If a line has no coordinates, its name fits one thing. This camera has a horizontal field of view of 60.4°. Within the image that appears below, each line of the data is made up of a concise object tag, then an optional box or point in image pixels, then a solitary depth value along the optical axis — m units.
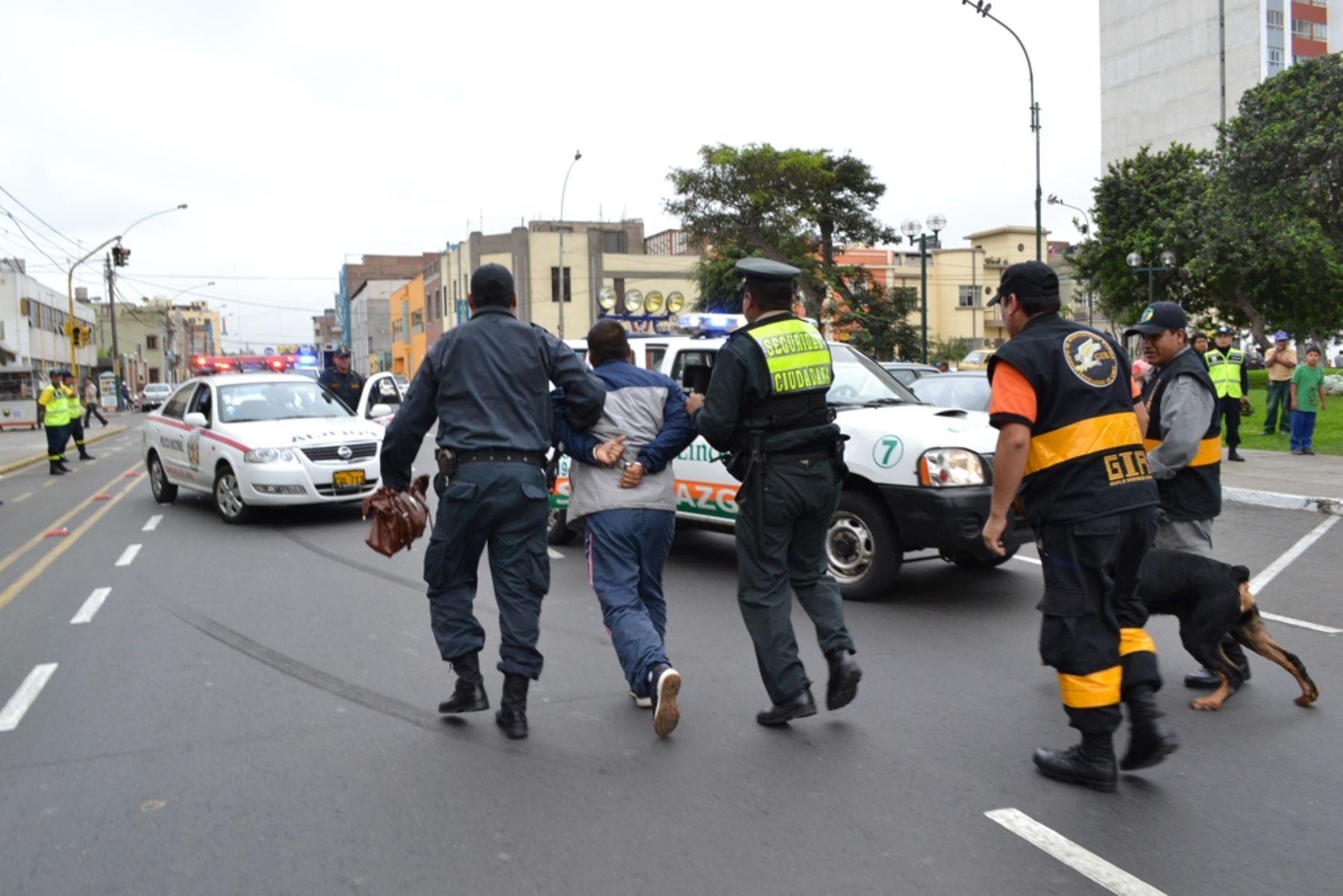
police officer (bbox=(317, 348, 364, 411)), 15.67
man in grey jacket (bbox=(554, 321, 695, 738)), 5.01
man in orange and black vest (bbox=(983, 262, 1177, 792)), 4.11
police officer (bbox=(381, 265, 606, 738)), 4.78
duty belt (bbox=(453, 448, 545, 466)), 4.78
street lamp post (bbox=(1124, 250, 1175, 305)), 35.19
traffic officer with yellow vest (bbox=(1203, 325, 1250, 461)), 15.55
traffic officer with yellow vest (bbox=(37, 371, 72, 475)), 20.38
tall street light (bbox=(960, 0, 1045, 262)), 22.25
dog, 4.99
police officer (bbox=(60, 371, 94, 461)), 21.02
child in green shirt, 15.92
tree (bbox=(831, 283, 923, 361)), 36.84
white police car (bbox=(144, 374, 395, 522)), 11.84
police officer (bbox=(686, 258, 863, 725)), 4.77
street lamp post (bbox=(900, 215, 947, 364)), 25.64
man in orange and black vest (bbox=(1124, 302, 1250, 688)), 5.26
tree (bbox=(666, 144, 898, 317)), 37.03
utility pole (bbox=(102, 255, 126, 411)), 52.28
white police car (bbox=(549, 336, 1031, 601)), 7.02
